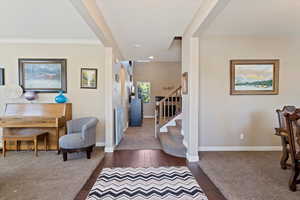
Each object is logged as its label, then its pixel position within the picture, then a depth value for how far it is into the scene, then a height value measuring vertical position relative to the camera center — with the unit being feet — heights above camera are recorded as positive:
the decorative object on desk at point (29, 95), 10.06 +0.20
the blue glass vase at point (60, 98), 9.99 -0.02
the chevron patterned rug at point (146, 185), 5.46 -3.96
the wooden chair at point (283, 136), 6.51 -1.90
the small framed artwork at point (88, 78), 10.51 +1.54
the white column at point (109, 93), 9.78 +0.35
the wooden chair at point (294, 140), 5.29 -1.73
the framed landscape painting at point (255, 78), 9.56 +1.42
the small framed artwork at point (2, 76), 10.27 +1.65
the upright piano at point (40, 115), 9.59 -1.26
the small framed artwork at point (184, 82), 8.97 +1.10
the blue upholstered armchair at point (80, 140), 8.31 -2.67
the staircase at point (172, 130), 9.25 -2.78
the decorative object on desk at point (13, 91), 10.18 +0.51
